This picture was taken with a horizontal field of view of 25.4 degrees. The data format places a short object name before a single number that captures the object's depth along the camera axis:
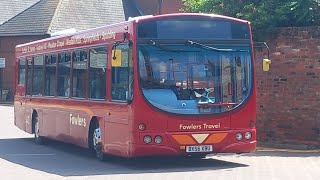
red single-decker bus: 12.70
